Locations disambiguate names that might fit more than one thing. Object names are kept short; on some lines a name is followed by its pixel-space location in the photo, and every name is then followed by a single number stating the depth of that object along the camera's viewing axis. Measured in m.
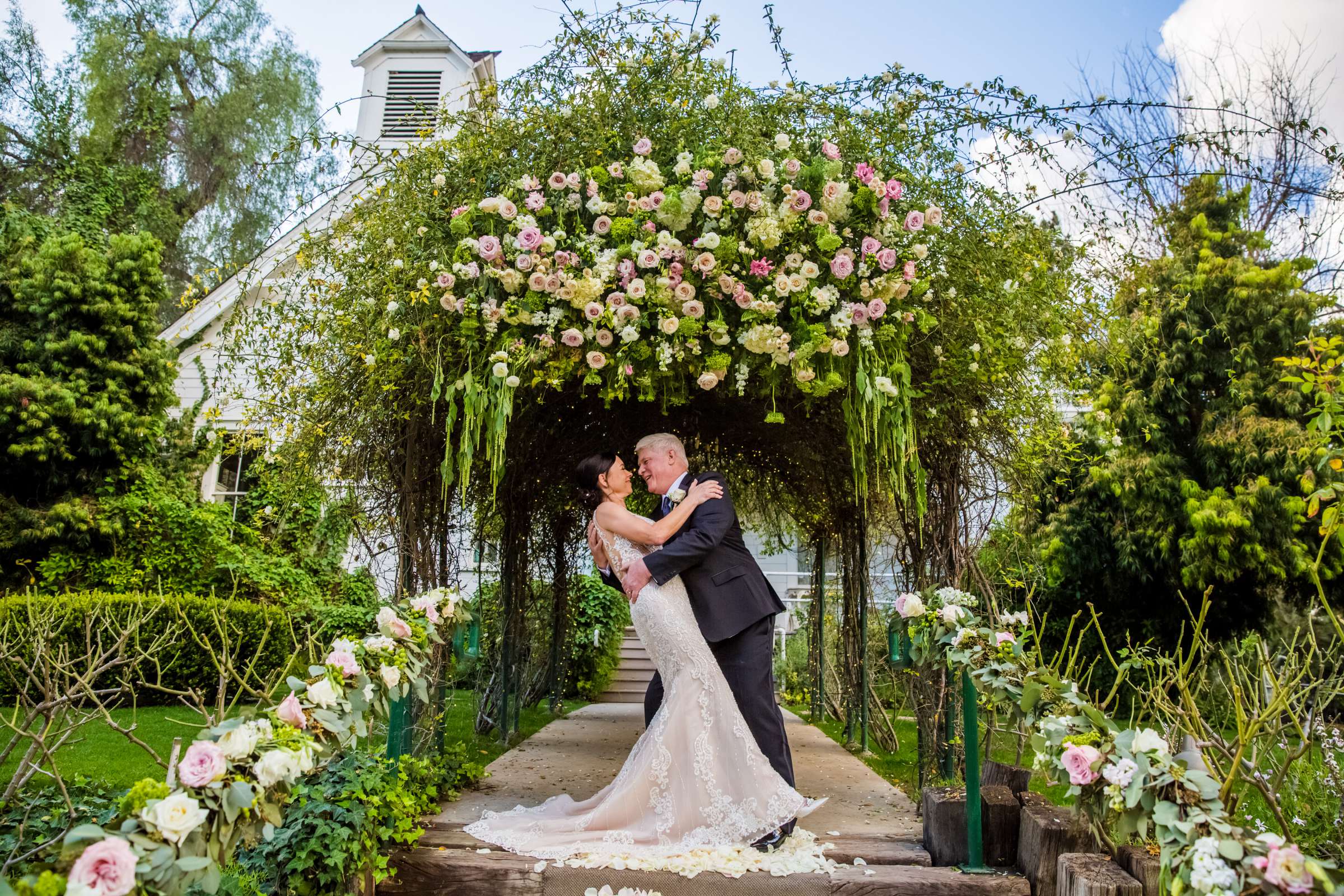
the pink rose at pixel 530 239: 3.66
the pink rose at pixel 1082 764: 2.44
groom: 3.88
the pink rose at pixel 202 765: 2.01
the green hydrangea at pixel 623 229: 3.66
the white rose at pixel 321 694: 2.70
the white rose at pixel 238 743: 2.17
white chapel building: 12.00
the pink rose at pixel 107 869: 1.66
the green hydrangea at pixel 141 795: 1.93
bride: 3.61
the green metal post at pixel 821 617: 8.23
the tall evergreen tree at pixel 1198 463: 9.60
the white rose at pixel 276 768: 2.19
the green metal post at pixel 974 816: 3.45
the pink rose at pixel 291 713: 2.48
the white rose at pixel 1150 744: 2.35
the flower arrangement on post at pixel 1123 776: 1.88
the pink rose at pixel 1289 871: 1.77
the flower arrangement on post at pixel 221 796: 1.71
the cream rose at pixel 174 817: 1.87
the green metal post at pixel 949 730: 4.41
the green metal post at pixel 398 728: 4.04
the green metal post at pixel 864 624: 5.86
